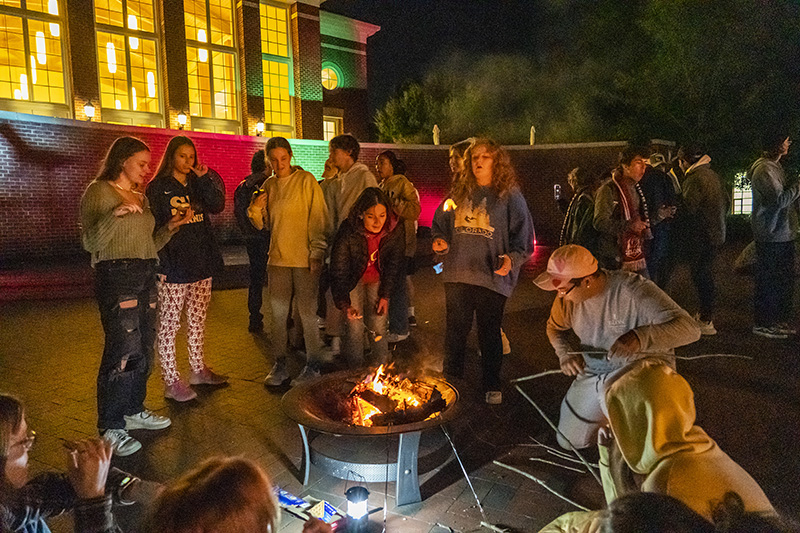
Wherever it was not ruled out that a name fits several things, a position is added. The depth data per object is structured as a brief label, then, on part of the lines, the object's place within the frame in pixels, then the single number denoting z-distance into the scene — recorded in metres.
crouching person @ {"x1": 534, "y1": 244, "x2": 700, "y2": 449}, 3.00
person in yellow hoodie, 1.75
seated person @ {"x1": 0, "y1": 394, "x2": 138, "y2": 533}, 2.00
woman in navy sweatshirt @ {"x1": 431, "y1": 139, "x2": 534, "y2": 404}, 4.61
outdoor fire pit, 3.19
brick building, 15.59
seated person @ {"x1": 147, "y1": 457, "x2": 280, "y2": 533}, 1.47
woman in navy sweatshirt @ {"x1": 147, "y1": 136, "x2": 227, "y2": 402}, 4.52
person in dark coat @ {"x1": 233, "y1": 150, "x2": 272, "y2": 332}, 6.47
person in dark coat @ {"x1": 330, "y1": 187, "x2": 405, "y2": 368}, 4.66
